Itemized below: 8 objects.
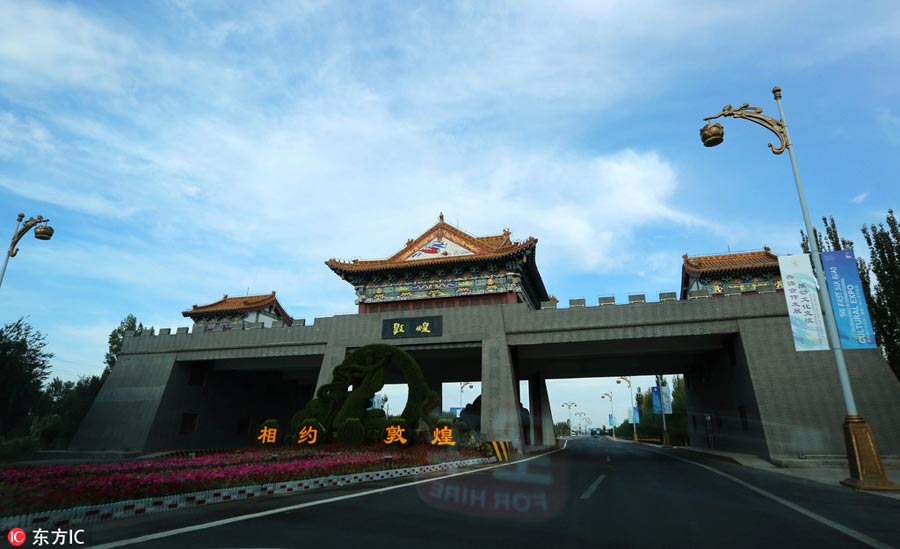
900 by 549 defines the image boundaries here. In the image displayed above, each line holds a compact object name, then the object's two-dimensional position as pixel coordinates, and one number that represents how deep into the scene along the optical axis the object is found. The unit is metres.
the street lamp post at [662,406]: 33.22
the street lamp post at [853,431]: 8.20
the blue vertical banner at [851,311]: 9.38
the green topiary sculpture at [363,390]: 15.42
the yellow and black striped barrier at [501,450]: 16.51
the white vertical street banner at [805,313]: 9.91
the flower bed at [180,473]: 4.96
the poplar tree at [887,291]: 19.61
